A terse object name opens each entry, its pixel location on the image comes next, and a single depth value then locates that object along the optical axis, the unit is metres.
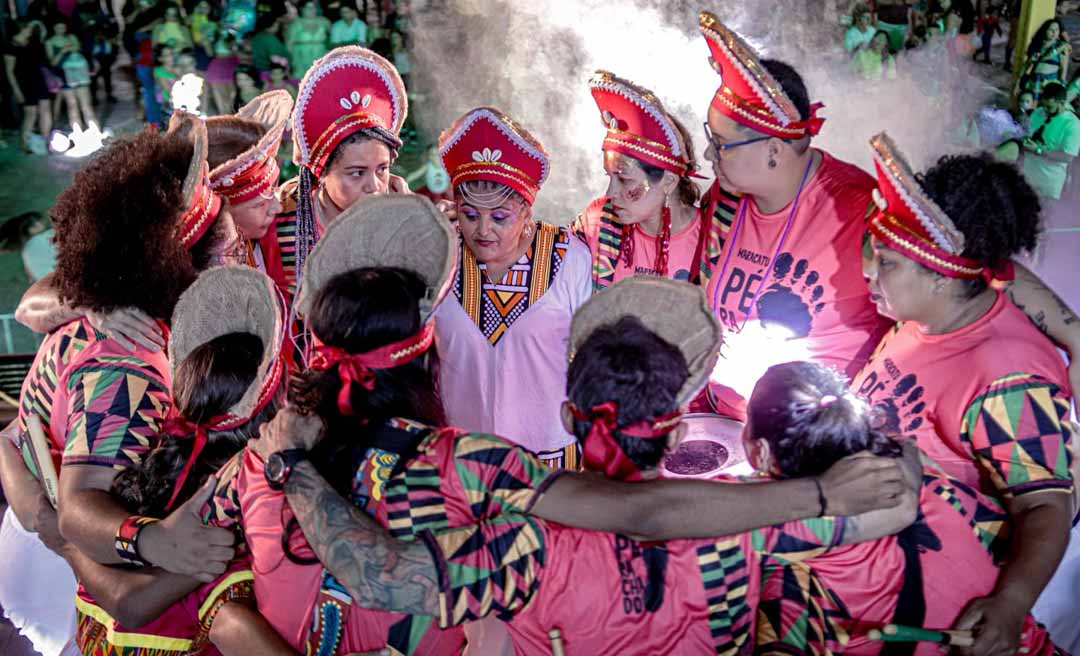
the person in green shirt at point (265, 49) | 10.72
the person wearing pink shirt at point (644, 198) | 3.45
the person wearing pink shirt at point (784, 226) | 3.13
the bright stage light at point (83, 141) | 10.48
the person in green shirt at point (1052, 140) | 10.82
